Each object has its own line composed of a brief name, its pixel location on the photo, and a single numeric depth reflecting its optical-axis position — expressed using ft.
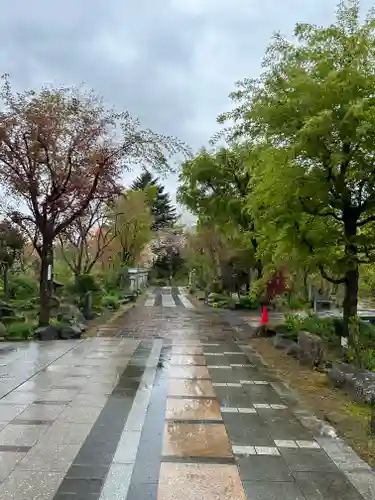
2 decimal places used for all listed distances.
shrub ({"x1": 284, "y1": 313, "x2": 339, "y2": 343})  32.14
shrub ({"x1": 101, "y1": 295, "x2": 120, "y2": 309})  66.64
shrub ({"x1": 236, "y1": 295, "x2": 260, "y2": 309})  75.31
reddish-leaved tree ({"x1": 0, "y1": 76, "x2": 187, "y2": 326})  36.76
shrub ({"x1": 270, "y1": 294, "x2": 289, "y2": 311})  71.09
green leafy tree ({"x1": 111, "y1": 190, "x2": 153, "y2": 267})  93.56
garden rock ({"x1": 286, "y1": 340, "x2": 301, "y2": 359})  30.76
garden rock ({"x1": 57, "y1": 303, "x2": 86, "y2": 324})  44.09
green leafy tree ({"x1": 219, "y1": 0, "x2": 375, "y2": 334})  25.43
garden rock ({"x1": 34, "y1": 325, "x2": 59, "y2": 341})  37.01
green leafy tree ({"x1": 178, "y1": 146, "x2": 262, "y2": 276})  54.65
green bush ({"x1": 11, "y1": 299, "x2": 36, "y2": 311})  55.01
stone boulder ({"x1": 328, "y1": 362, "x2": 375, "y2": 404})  19.07
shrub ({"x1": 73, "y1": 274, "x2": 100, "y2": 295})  65.81
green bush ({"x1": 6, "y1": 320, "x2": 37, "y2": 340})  36.63
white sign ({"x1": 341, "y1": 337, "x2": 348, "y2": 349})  26.83
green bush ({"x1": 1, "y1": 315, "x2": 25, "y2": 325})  41.74
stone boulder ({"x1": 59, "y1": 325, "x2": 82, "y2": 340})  38.21
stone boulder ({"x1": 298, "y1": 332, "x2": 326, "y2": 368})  27.53
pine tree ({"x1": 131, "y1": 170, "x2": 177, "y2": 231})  165.65
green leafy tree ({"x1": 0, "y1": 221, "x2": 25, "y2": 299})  54.13
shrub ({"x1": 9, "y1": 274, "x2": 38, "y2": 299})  65.05
